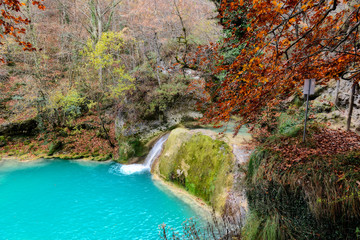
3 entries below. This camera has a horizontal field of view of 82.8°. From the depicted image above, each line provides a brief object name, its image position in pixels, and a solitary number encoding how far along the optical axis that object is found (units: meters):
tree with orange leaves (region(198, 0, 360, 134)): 3.35
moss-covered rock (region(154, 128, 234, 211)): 6.41
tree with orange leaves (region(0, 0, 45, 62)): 2.82
